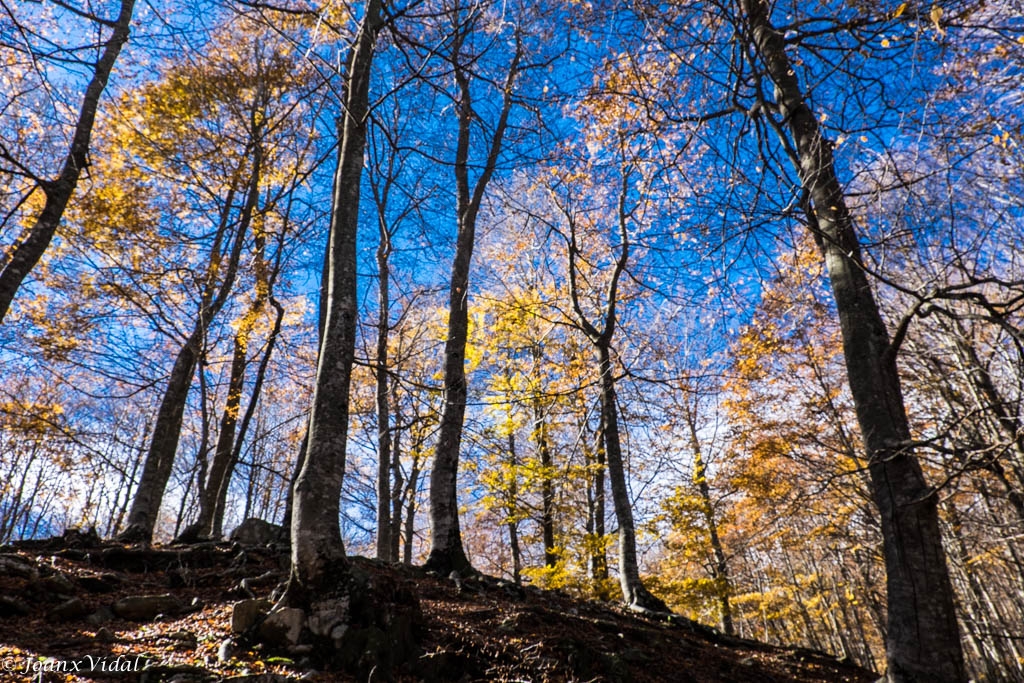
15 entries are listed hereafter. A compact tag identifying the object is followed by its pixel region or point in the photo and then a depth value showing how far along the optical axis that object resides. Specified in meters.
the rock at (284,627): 3.06
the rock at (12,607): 3.69
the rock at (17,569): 4.25
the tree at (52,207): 5.34
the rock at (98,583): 4.55
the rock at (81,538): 6.00
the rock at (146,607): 3.88
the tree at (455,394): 6.36
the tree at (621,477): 7.57
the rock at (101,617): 3.70
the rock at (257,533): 7.20
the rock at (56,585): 4.17
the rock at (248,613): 3.21
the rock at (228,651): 2.82
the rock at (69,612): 3.71
